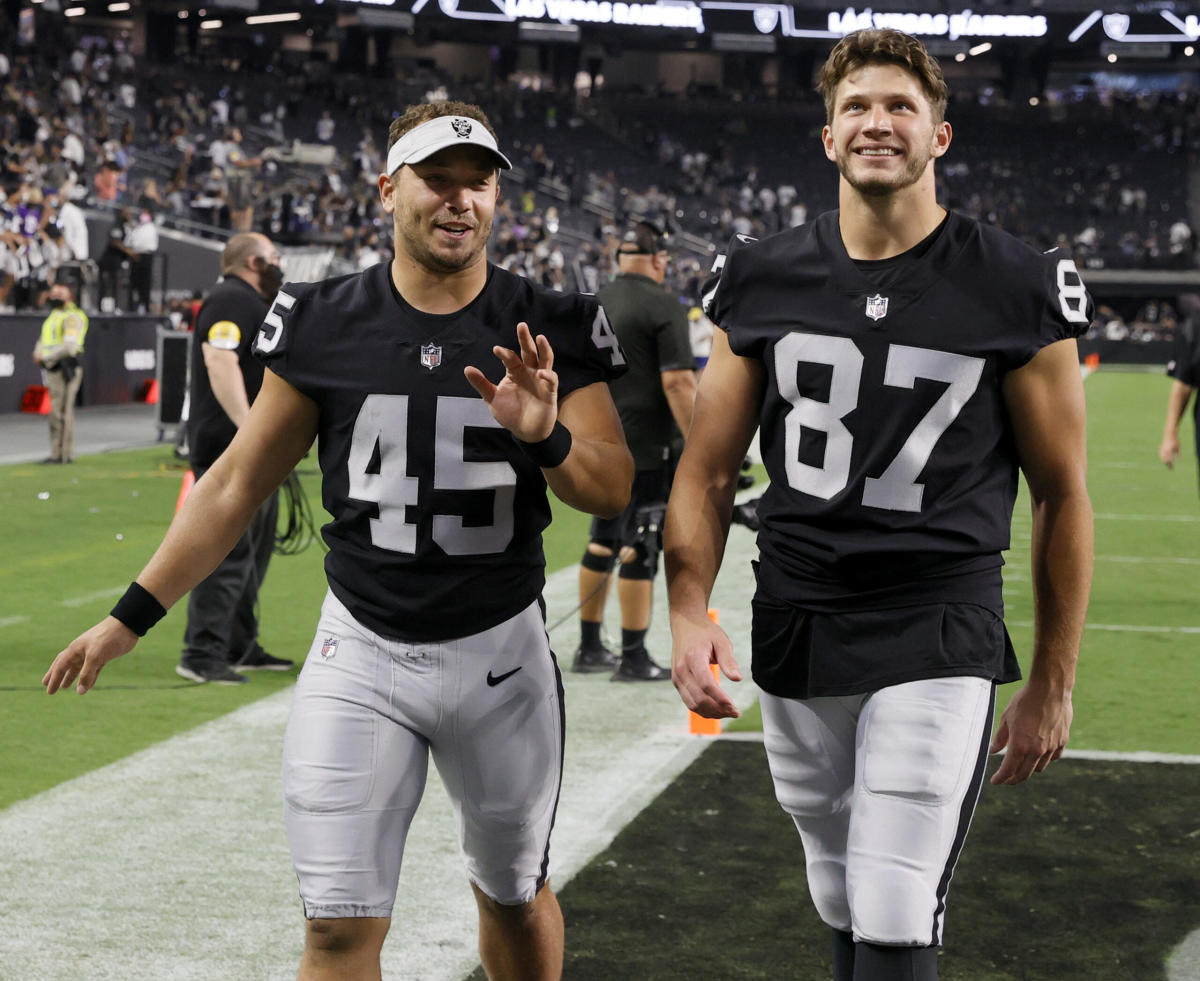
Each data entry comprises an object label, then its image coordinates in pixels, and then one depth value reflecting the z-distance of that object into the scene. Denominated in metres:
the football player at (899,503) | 3.03
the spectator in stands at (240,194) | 17.00
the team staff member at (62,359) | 16.37
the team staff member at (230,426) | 7.36
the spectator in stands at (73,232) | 25.86
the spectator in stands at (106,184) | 31.23
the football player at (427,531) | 3.26
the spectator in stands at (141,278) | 25.14
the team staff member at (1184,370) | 9.59
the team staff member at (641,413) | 7.41
